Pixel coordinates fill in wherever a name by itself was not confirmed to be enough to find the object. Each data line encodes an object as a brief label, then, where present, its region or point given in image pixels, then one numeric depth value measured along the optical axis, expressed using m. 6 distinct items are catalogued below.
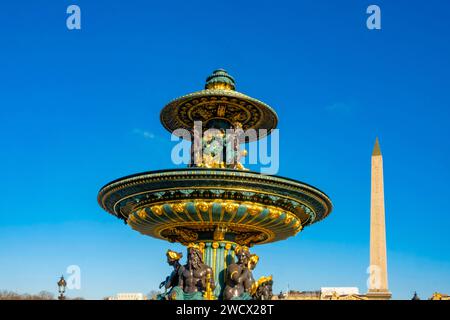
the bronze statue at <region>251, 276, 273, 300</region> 16.27
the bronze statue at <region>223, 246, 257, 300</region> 15.62
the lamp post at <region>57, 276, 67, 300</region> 37.56
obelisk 52.25
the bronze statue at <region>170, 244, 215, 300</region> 15.68
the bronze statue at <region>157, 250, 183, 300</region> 16.36
